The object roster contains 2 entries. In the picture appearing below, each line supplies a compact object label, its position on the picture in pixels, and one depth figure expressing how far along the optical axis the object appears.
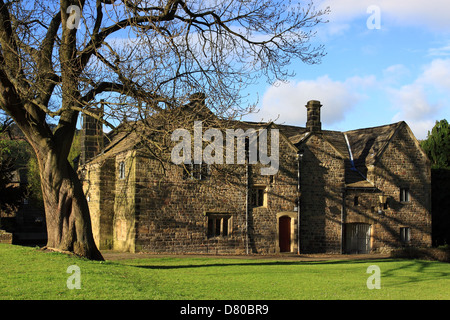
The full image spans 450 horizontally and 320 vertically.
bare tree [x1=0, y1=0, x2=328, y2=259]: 14.76
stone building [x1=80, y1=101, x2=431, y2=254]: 27.48
